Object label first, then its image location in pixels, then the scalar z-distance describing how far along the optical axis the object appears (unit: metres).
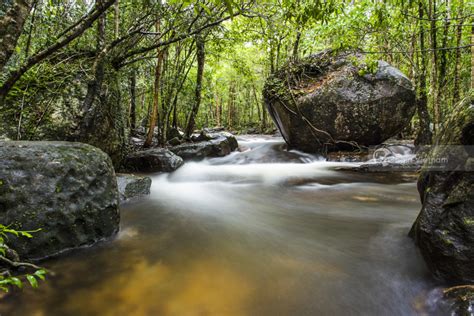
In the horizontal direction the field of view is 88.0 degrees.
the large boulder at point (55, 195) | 2.19
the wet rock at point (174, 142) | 10.55
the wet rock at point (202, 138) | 10.70
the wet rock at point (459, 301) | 1.51
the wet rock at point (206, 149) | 8.56
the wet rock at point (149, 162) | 6.75
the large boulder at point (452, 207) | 1.73
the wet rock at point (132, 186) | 4.23
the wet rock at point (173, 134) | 11.52
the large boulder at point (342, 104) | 7.64
